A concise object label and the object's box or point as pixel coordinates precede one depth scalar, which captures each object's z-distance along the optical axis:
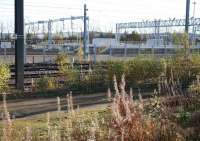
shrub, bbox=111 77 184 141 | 5.25
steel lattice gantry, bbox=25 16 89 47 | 54.79
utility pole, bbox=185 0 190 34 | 29.14
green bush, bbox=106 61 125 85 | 16.11
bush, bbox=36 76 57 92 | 14.94
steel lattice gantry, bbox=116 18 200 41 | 67.81
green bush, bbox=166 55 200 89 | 16.17
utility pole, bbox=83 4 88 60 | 36.05
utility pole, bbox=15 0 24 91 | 14.58
